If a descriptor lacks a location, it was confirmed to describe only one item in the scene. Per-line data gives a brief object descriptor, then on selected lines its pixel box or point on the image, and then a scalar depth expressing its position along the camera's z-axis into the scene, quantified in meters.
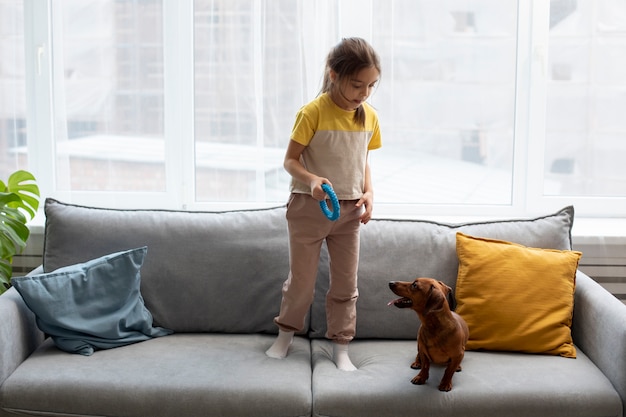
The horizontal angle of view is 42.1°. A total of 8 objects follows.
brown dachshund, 2.31
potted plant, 2.90
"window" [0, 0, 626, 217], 3.33
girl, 2.40
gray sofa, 2.28
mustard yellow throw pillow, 2.58
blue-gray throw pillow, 2.52
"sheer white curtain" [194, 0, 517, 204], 3.28
